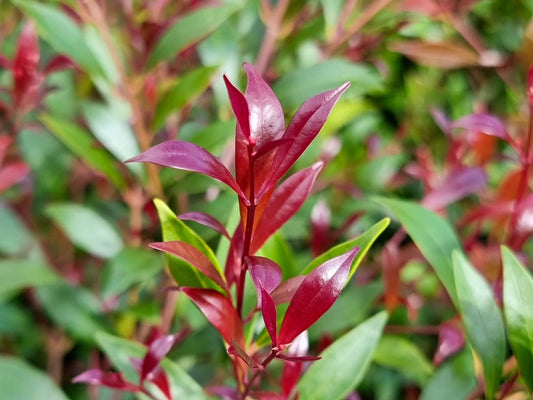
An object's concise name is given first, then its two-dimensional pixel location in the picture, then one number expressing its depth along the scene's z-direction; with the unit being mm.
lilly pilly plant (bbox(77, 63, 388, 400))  363
